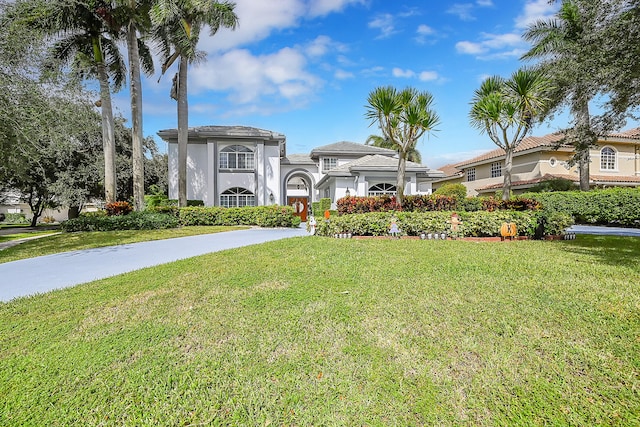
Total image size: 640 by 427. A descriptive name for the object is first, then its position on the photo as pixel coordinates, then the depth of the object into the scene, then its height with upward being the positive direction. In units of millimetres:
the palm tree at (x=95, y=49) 17453 +9504
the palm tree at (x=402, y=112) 12514 +3637
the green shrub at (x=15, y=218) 44438 -1683
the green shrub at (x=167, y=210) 18309 -277
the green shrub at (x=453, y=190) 25234 +991
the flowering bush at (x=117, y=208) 17578 -147
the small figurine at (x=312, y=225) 12791 -864
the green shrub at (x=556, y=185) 22750 +1172
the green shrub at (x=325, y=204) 21797 -32
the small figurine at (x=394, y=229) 11242 -926
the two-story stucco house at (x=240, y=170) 23353 +2631
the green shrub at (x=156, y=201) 20938 +268
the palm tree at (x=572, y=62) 13938 +7379
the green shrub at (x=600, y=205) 16953 -223
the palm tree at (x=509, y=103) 17500 +5643
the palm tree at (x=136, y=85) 17375 +6720
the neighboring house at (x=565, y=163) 25672 +3242
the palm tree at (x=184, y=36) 18578 +10331
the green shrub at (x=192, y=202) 21470 +194
